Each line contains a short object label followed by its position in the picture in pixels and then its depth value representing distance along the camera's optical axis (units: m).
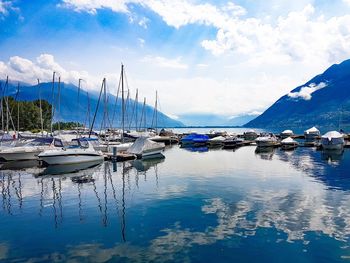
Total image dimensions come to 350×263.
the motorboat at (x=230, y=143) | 89.19
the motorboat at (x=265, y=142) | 85.56
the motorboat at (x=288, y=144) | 84.44
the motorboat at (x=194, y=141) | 96.31
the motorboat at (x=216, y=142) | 94.31
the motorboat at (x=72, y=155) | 44.59
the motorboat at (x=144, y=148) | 57.91
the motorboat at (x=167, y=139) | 101.71
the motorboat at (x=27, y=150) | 51.22
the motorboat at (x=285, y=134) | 131.23
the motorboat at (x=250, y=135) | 137.38
